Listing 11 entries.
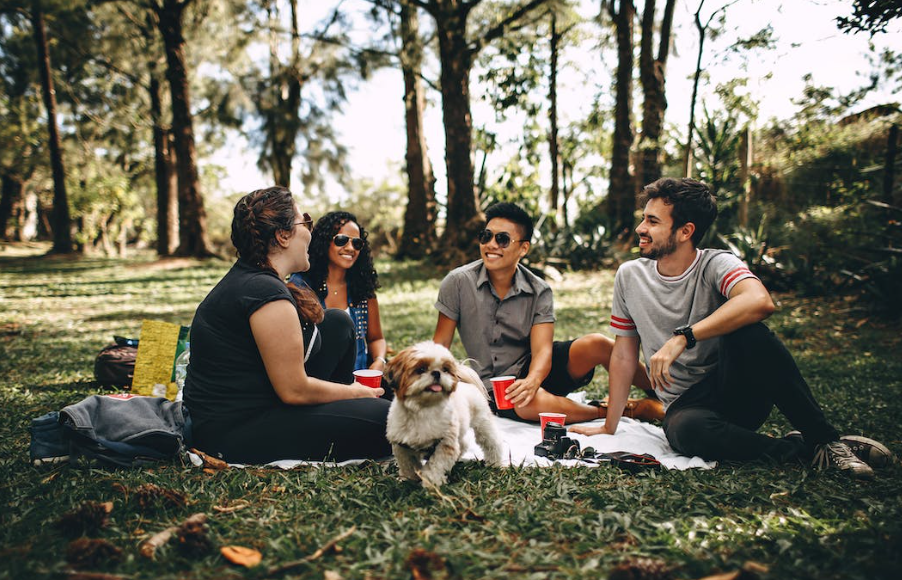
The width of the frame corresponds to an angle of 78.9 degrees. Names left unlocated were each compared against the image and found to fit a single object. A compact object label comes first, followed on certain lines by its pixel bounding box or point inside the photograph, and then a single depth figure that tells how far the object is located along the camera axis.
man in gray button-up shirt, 4.04
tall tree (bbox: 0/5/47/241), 21.39
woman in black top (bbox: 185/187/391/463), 2.74
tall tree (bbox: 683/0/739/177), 10.93
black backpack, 4.80
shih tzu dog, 2.66
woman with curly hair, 4.30
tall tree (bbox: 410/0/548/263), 12.36
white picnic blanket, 3.21
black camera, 3.36
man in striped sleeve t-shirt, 2.98
